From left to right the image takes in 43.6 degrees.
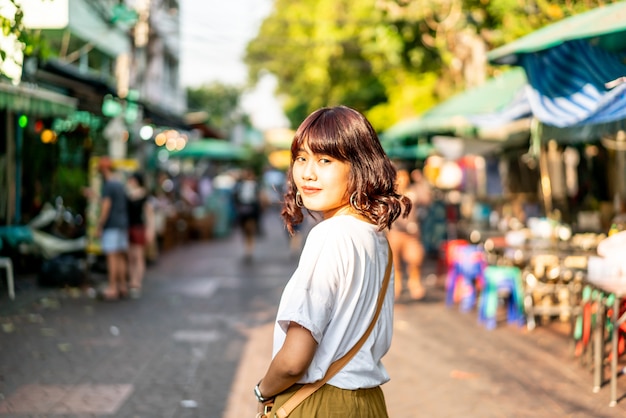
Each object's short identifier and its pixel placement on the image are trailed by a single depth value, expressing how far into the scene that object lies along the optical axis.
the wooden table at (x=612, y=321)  5.92
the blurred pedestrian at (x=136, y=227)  11.73
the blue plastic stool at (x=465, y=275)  10.45
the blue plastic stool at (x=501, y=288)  9.31
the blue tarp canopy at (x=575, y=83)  6.49
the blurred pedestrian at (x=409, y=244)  11.02
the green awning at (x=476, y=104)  10.46
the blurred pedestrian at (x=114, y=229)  11.11
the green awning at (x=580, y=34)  6.00
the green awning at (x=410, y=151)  21.98
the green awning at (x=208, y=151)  26.17
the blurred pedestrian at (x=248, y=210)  17.88
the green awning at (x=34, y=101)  10.30
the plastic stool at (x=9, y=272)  10.33
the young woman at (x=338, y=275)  2.26
